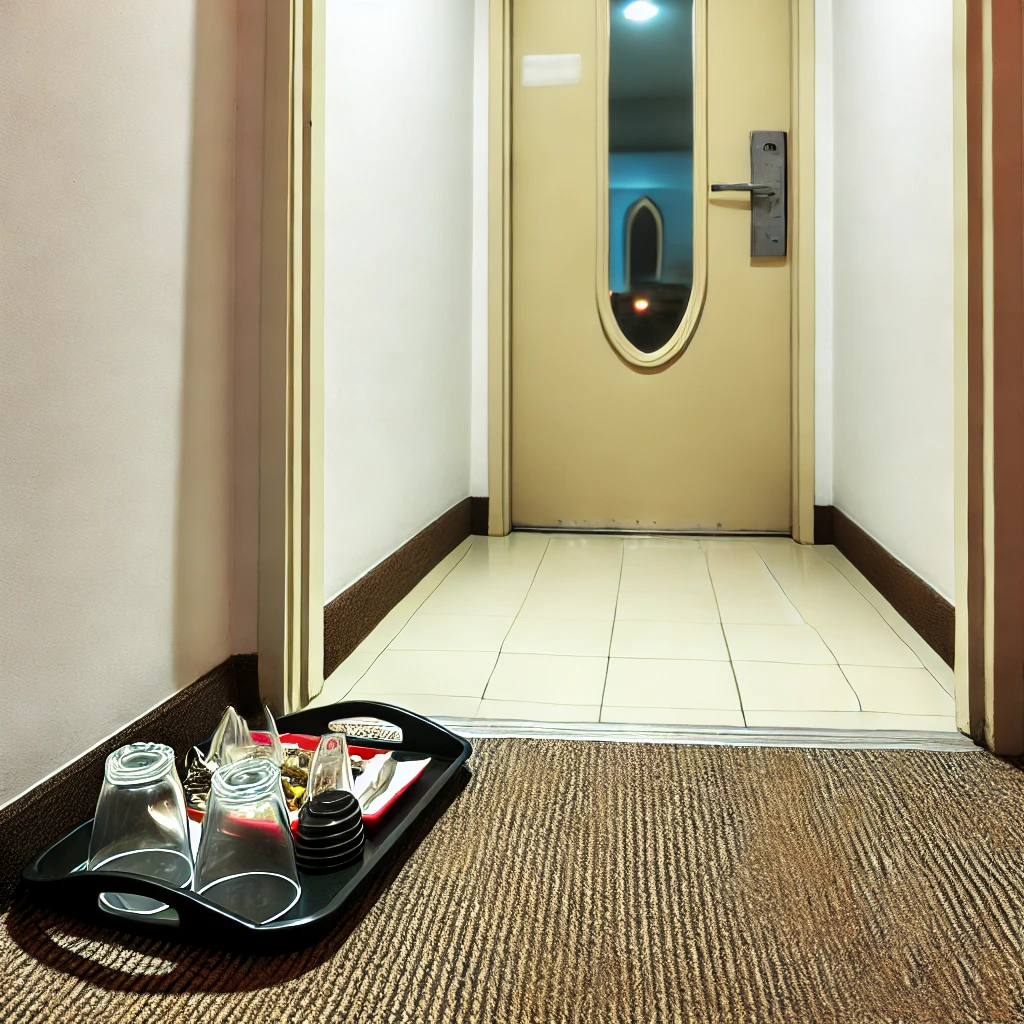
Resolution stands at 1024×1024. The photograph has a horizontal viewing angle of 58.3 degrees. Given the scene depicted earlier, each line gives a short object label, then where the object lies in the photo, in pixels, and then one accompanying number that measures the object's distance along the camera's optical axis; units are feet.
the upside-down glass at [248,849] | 2.81
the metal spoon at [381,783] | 3.52
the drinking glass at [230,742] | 3.74
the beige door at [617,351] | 10.07
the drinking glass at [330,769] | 3.46
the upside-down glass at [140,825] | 2.91
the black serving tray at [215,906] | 2.65
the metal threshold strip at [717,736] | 4.37
